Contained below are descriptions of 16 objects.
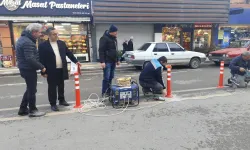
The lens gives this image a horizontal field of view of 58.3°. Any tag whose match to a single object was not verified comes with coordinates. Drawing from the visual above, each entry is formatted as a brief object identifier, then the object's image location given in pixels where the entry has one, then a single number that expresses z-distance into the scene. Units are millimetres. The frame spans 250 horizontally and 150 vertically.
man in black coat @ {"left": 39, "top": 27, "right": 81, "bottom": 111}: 4773
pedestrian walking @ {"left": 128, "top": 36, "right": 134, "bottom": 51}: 13984
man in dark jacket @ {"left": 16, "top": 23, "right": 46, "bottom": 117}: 4262
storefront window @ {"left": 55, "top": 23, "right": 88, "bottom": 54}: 13859
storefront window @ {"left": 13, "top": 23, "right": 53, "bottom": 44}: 12984
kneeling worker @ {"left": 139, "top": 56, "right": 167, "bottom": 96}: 5727
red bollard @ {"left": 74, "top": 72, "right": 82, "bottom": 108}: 5178
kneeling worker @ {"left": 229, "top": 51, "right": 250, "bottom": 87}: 7068
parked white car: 11070
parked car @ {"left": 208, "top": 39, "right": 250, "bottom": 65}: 11977
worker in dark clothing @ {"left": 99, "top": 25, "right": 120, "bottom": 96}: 5652
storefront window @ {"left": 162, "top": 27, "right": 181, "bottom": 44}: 16203
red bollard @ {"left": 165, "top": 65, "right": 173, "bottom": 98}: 6099
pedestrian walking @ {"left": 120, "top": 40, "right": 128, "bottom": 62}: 14198
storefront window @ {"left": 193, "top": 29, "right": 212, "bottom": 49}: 17031
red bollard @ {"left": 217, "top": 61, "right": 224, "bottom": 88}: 7203
